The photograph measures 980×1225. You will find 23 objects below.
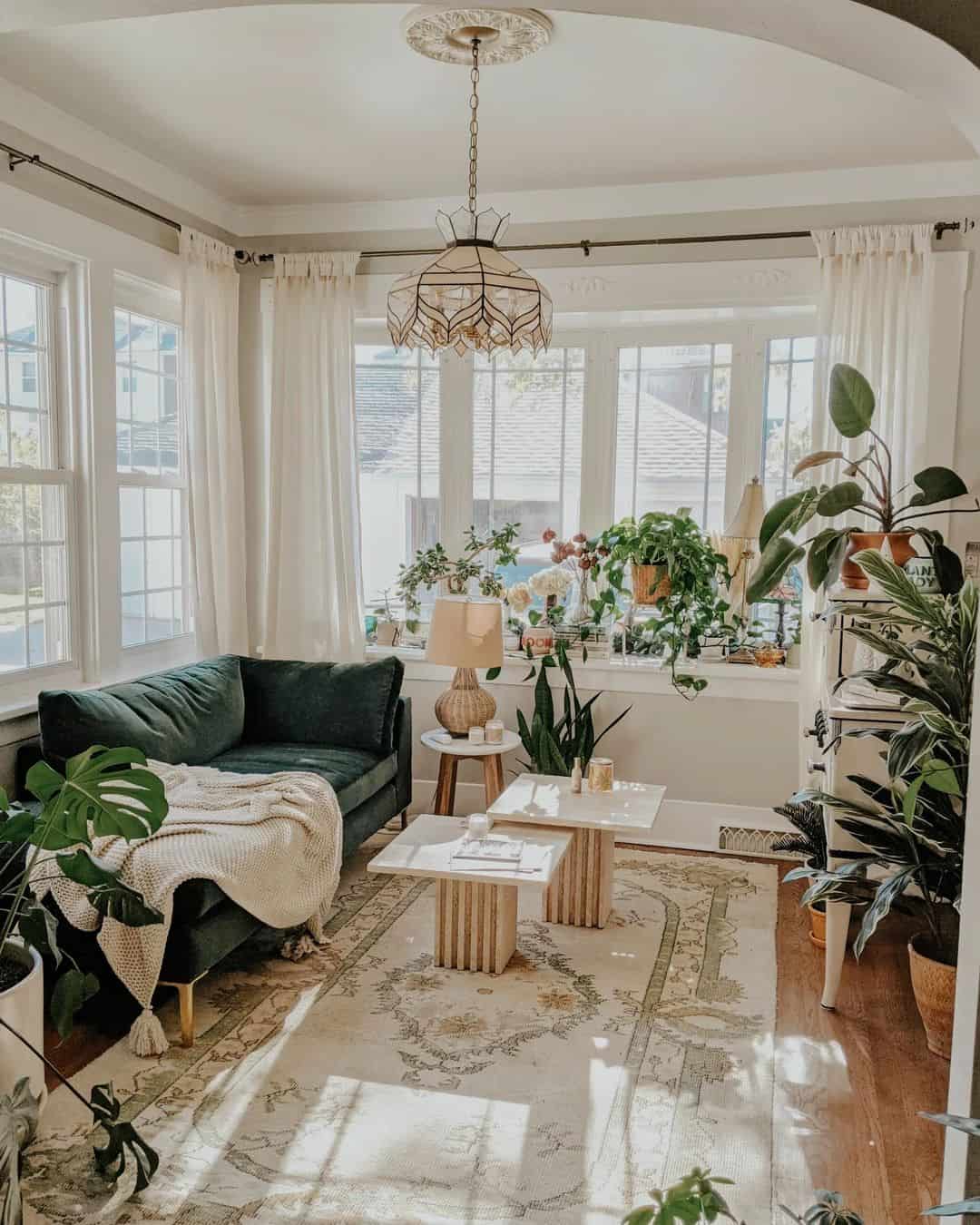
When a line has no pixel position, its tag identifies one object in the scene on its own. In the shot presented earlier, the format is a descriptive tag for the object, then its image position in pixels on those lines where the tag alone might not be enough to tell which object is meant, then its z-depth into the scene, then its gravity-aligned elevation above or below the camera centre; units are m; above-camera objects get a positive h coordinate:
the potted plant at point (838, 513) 3.47 -0.05
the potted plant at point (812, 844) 3.58 -1.16
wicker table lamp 4.20 -0.55
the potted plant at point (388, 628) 5.12 -0.65
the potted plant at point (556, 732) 4.63 -1.04
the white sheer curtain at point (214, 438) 4.56 +0.22
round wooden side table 4.41 -1.15
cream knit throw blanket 2.82 -1.05
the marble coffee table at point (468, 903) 3.26 -1.28
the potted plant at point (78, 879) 2.26 -0.86
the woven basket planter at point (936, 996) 2.83 -1.33
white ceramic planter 2.32 -1.21
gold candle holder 3.88 -1.01
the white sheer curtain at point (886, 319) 4.18 +0.72
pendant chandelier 2.92 +0.58
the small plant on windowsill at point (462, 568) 4.99 -0.35
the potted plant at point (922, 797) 2.69 -0.82
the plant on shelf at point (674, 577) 4.59 -0.34
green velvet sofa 3.48 -0.93
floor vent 4.64 -1.48
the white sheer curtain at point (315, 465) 4.89 +0.12
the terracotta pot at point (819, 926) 3.58 -1.43
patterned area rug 2.28 -1.49
